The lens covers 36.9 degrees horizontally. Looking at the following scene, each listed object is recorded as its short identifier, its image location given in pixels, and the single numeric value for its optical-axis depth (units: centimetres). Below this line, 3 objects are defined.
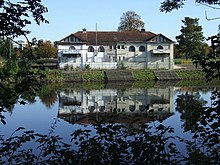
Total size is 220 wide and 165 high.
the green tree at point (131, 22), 7156
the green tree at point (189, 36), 5845
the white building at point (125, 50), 4919
